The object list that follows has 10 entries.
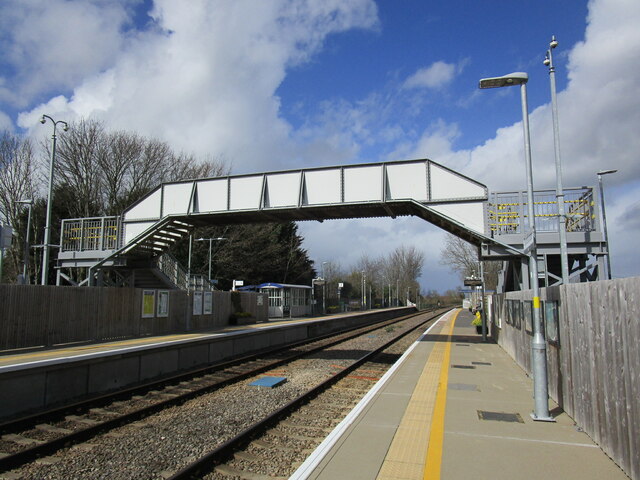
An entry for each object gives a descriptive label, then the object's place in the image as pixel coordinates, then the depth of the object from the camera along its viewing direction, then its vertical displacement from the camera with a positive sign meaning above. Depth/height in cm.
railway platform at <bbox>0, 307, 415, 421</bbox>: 905 -189
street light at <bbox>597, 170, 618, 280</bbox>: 1412 +199
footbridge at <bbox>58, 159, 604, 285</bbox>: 1555 +313
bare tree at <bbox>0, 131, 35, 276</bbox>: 3262 +738
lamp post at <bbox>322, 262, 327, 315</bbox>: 5303 -179
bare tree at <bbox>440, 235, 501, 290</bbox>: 4900 +308
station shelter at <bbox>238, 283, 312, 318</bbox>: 3965 -73
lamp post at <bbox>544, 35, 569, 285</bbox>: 1059 +295
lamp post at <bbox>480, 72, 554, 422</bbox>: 695 +14
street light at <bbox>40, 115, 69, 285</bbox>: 1909 +323
